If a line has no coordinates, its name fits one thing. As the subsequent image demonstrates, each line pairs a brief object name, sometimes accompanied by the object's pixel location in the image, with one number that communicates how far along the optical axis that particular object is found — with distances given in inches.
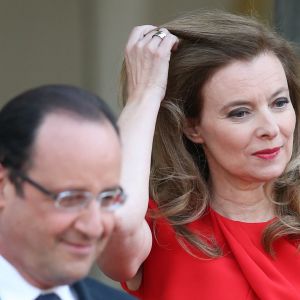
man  174.9
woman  266.7
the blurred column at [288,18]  394.6
